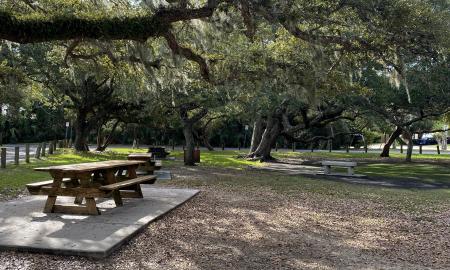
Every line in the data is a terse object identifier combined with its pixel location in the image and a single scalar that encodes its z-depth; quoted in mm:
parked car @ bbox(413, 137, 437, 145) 58750
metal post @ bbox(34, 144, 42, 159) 22406
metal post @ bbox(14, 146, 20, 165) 18594
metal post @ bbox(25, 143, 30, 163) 19875
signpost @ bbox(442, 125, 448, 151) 46469
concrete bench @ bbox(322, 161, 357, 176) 16873
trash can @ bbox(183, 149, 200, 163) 22672
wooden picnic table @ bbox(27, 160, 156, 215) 7164
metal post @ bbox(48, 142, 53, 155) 26047
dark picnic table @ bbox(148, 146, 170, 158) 25594
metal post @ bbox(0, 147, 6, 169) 16812
